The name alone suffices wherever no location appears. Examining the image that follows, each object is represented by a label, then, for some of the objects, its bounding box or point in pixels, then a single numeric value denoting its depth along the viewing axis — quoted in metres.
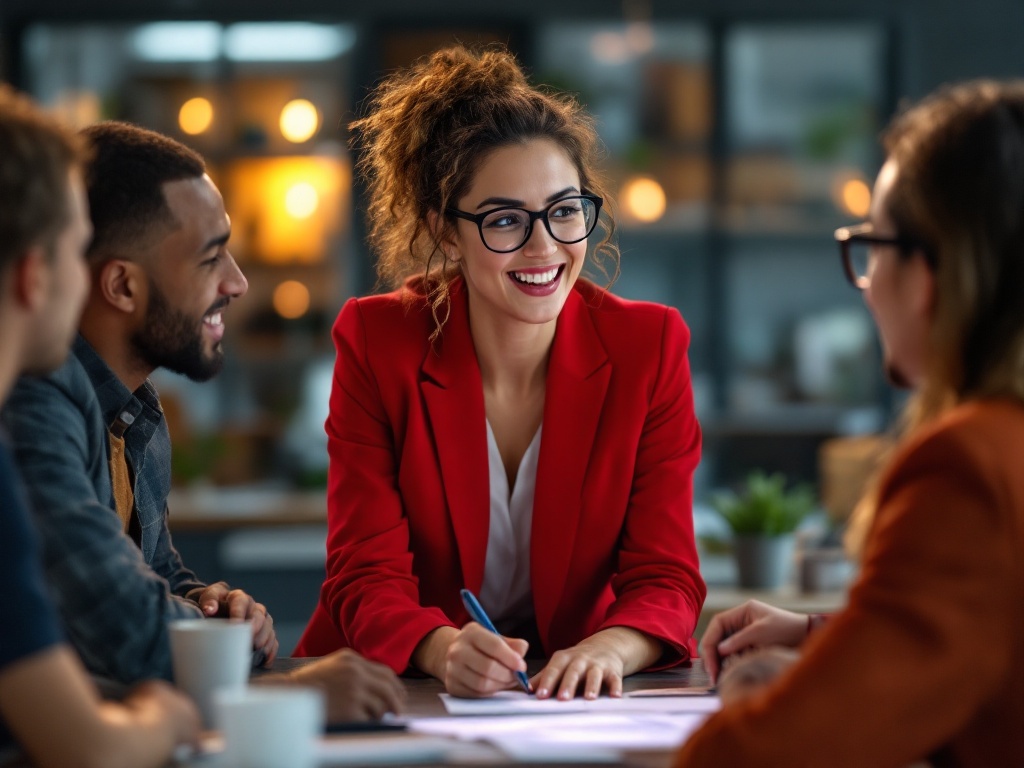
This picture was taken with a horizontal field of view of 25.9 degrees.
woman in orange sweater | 1.59
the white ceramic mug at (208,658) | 1.75
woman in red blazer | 2.16
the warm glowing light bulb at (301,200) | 6.03
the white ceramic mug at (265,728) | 1.62
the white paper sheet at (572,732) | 1.73
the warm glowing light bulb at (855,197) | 5.89
